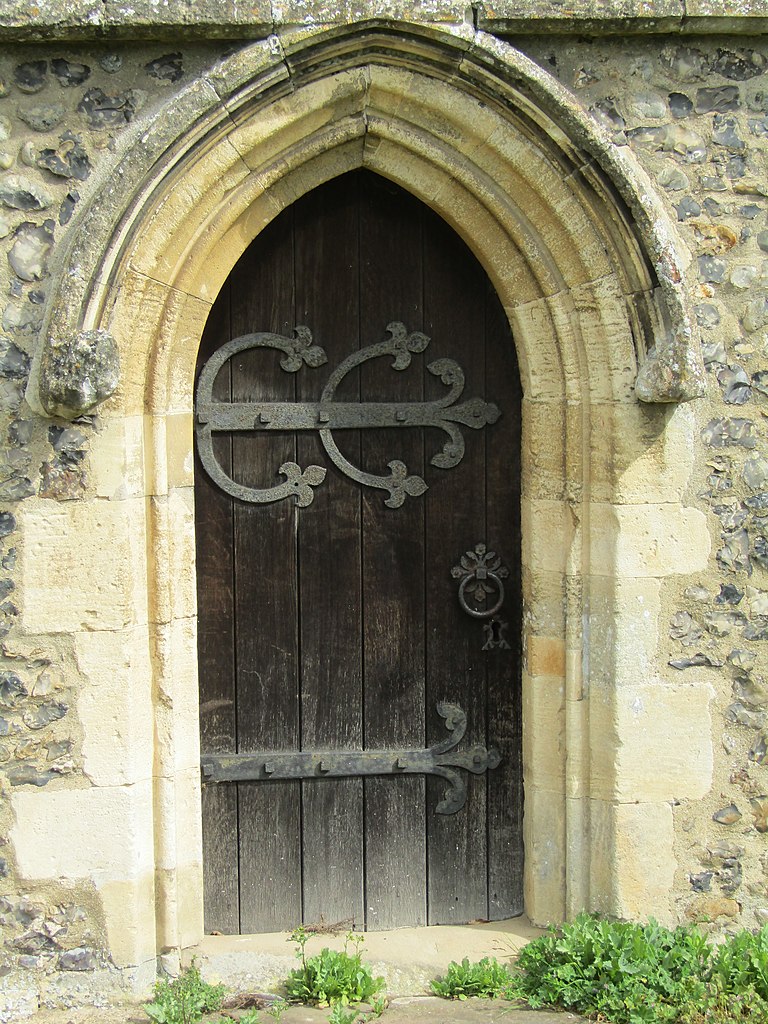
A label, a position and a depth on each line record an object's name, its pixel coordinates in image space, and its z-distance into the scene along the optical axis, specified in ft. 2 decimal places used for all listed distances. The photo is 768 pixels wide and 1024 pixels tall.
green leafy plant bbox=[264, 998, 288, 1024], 10.64
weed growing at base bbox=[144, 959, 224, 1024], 10.57
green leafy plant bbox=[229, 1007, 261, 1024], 10.32
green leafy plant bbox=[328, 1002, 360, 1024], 10.36
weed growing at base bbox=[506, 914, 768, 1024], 10.43
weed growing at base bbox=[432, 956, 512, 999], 11.12
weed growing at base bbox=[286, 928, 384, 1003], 10.99
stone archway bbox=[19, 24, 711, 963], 10.43
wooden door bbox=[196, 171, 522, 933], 12.05
